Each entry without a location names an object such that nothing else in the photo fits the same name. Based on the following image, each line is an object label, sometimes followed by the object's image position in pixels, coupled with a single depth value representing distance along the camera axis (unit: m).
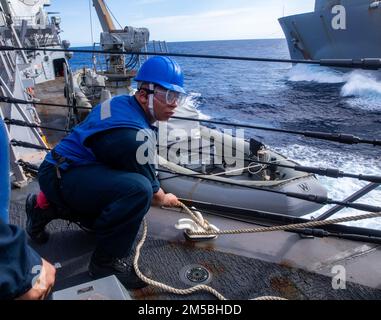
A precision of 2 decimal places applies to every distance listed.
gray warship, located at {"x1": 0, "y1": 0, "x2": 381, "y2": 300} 2.09
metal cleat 2.60
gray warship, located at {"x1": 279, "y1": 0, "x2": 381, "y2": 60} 24.00
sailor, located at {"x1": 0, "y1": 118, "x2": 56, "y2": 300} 1.01
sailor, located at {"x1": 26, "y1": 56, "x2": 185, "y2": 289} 1.94
